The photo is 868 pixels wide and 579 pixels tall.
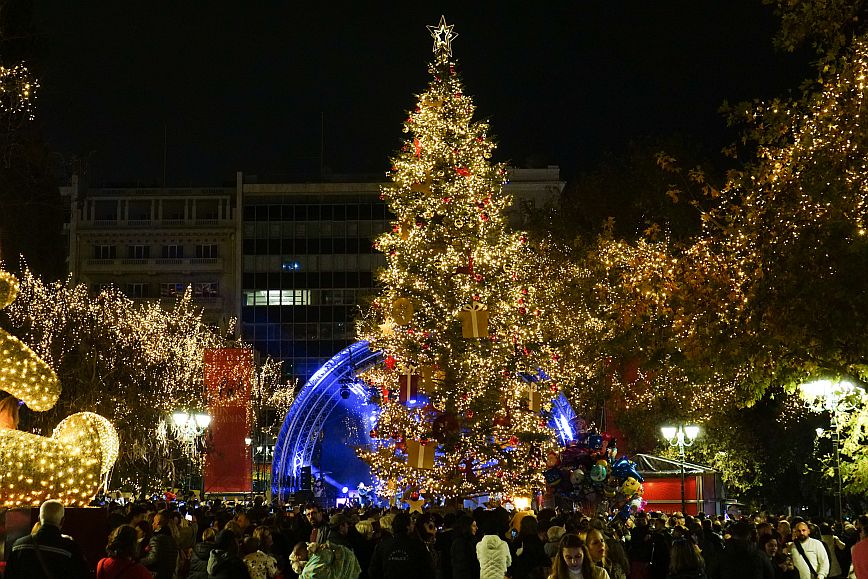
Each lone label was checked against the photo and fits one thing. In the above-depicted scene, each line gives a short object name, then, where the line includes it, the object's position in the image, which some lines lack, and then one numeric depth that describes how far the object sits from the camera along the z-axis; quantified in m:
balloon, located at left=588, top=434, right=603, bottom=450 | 31.13
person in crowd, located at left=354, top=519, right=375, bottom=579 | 17.14
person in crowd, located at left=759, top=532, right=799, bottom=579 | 13.92
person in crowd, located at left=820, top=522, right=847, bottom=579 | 15.34
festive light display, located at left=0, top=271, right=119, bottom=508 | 10.33
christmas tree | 32.09
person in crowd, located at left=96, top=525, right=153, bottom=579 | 9.01
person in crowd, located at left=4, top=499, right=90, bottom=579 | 7.92
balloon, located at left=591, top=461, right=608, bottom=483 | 30.00
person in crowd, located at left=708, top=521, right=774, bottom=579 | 11.65
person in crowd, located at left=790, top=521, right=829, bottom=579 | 13.91
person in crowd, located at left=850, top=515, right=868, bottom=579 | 10.46
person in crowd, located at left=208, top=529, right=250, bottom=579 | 10.01
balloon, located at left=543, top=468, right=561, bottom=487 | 31.27
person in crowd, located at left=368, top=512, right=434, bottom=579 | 12.27
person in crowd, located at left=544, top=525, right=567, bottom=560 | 11.63
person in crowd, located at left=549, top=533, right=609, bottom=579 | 8.35
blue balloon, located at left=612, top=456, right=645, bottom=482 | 29.91
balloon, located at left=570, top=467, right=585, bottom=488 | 30.62
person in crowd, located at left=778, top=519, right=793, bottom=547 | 15.97
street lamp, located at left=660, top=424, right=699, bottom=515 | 29.77
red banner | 51.97
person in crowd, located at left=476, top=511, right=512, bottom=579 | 13.21
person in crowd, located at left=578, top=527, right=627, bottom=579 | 10.05
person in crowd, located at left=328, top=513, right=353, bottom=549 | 13.36
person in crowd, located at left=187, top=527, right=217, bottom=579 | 11.15
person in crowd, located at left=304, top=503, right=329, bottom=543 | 16.36
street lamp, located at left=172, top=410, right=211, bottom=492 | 31.08
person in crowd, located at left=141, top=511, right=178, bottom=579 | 12.05
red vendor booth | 32.31
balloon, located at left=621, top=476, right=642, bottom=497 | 29.91
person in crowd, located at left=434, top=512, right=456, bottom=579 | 16.67
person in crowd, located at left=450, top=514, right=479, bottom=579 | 13.59
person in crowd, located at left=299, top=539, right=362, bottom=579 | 12.22
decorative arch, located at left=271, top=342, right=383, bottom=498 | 39.81
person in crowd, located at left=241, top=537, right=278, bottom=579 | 12.27
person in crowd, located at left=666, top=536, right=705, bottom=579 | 10.88
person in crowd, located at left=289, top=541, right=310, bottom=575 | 13.58
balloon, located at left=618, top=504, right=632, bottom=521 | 29.00
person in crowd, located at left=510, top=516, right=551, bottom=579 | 12.97
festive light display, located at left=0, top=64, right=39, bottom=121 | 16.67
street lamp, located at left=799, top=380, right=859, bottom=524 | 20.42
